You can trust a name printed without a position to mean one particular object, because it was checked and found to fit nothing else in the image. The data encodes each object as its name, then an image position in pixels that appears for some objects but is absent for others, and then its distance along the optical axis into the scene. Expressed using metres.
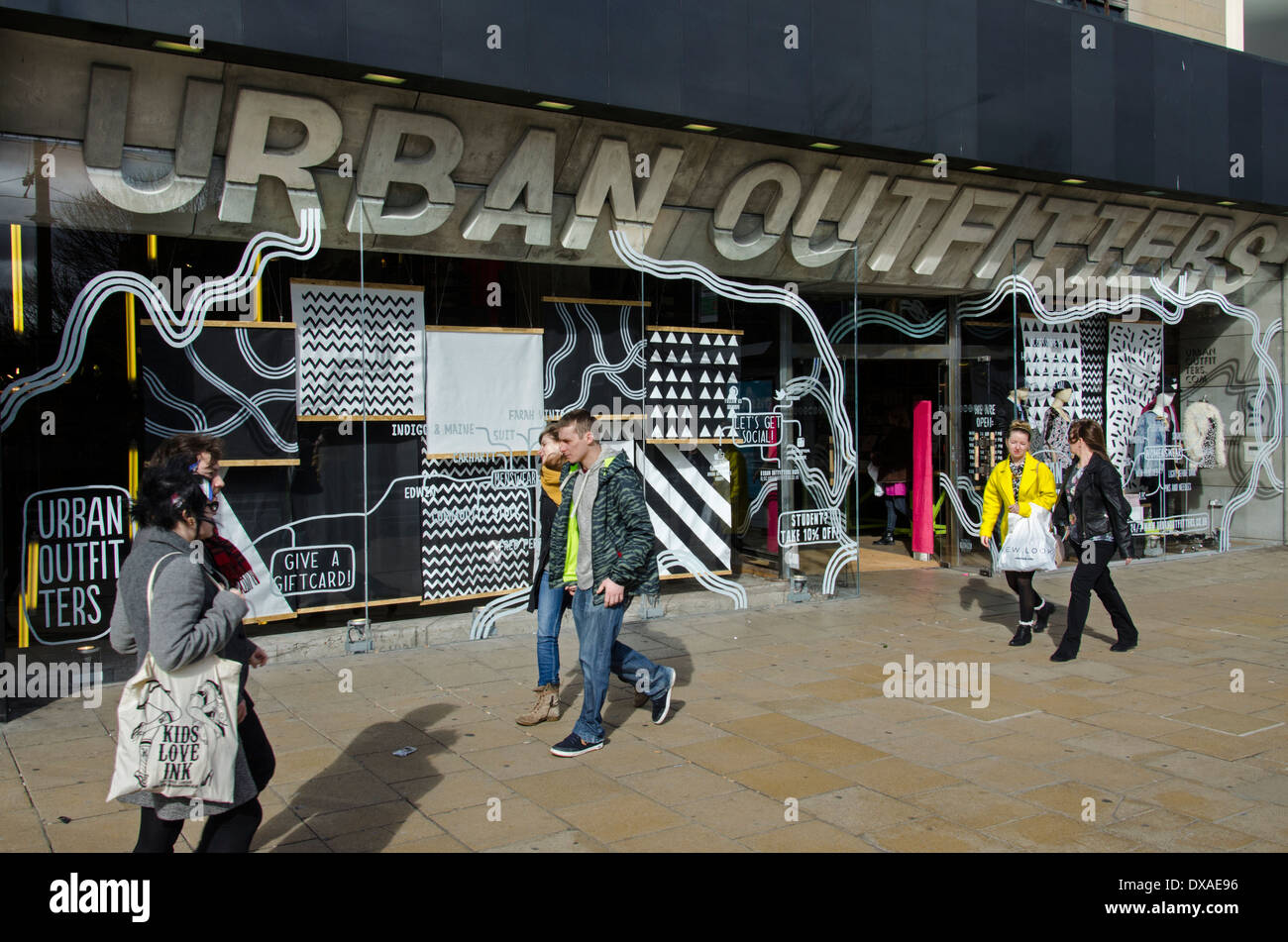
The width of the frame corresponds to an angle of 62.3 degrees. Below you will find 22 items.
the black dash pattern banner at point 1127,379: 13.73
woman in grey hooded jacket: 3.52
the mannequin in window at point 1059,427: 13.06
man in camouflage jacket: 5.95
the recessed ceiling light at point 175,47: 6.86
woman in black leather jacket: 8.31
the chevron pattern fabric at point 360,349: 8.48
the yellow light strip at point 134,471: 7.74
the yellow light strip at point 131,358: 7.70
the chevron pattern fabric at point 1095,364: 13.48
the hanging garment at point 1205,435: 14.48
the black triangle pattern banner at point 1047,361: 13.02
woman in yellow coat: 8.70
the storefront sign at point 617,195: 7.55
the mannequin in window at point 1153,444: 13.94
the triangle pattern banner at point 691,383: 10.09
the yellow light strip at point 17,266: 7.25
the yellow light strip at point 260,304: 8.22
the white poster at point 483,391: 8.98
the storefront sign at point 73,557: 7.36
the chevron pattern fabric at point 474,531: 9.03
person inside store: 13.96
